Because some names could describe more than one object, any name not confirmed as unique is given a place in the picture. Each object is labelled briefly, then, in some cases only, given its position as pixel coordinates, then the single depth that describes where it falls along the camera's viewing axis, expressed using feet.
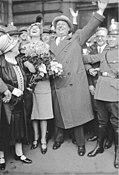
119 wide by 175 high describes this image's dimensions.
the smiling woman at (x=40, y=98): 11.21
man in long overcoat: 11.15
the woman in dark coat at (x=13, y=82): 9.97
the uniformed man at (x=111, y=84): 10.25
